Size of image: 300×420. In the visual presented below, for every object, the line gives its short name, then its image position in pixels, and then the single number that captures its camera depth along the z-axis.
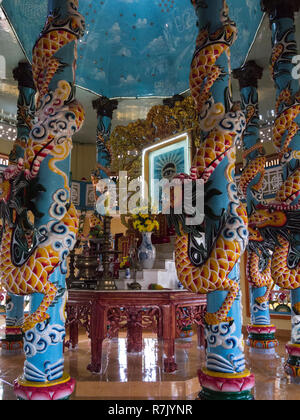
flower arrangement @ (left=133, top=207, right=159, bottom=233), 5.17
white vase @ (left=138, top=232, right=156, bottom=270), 5.17
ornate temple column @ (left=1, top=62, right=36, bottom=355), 5.76
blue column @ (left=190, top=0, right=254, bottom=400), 2.71
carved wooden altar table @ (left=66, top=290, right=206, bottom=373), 3.99
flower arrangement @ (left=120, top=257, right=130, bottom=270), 5.49
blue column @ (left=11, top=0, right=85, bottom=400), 2.63
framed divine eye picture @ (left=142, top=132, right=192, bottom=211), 7.27
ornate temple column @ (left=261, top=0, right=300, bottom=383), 4.05
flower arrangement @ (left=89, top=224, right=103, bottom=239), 5.28
